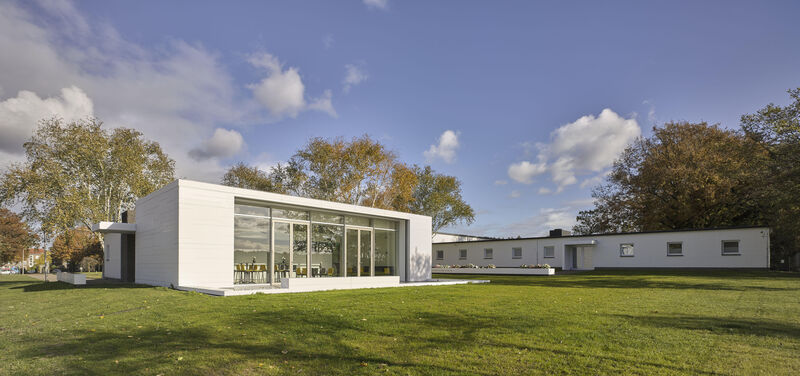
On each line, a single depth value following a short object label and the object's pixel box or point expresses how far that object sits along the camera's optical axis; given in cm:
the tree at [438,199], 4709
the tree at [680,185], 2958
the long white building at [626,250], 2617
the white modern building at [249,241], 1384
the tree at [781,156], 1603
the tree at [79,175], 2389
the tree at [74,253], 4468
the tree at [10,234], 4294
